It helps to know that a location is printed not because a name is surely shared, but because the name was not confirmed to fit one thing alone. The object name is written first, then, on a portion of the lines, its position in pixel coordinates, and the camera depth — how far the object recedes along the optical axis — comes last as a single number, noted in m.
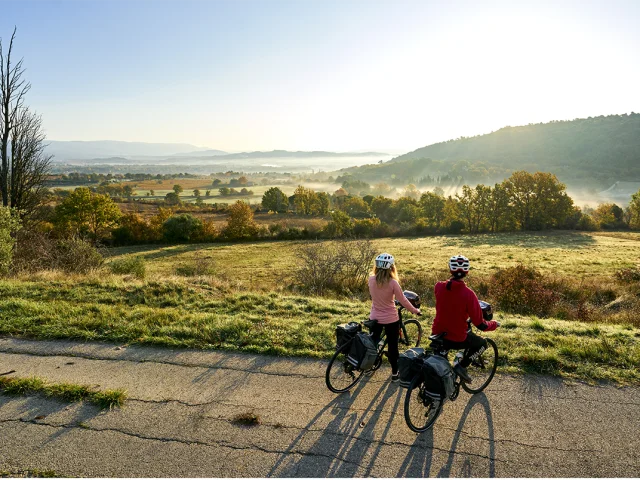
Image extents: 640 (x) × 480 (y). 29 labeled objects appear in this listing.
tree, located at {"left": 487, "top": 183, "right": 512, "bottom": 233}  67.12
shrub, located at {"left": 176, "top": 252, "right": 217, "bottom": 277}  27.17
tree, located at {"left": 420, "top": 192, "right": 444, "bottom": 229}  76.12
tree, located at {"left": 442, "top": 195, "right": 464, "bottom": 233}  67.12
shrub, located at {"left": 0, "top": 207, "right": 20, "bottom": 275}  14.97
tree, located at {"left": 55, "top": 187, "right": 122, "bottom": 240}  60.25
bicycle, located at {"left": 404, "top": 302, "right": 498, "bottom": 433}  5.11
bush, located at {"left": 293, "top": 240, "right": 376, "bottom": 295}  17.86
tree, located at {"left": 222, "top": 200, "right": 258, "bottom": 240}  62.50
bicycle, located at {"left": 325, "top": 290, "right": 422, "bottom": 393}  6.12
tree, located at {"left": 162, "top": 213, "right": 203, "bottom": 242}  60.50
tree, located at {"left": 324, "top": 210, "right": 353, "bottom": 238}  60.12
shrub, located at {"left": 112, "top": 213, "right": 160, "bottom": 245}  60.41
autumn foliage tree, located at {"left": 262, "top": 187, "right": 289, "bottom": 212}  104.50
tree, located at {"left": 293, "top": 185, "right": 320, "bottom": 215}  105.50
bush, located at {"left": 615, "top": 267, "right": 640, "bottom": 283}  18.45
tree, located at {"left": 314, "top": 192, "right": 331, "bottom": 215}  105.00
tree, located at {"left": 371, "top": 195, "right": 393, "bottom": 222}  88.94
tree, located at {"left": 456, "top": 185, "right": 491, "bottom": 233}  68.50
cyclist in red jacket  5.41
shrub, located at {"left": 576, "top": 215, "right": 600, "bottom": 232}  64.12
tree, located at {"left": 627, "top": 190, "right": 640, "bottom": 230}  64.38
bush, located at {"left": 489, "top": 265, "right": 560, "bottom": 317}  12.88
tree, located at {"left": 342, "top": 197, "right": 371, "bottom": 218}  95.42
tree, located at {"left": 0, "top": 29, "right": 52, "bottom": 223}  20.67
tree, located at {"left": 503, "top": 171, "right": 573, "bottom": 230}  65.12
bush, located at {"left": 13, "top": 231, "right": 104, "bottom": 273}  18.88
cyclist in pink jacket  6.04
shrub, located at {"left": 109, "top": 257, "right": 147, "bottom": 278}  21.33
